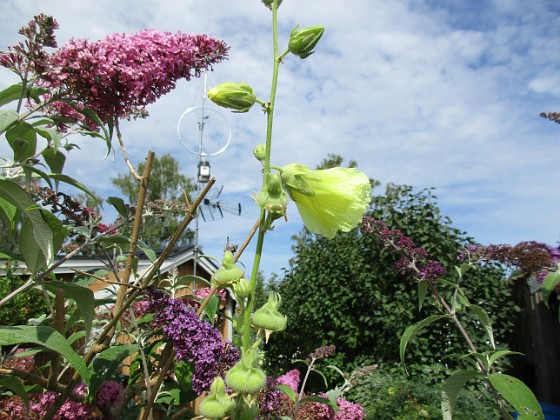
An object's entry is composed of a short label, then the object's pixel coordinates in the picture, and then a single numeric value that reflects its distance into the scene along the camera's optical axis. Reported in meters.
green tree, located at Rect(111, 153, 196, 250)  18.37
